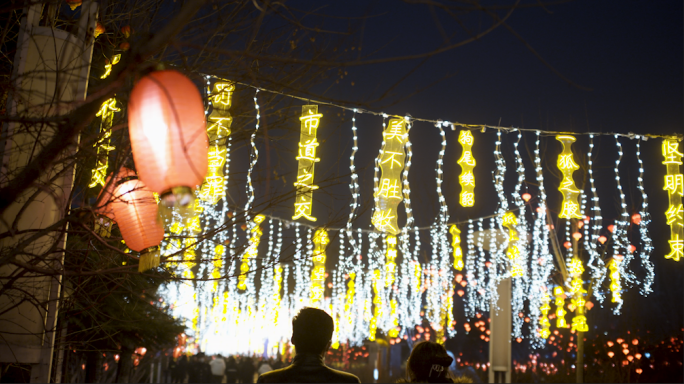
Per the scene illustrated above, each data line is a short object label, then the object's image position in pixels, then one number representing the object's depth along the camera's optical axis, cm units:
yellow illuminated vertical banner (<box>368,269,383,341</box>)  1672
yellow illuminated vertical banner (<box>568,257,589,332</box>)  1213
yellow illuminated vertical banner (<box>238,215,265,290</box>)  973
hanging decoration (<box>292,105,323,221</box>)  608
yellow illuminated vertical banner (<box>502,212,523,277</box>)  1147
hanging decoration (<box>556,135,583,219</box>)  773
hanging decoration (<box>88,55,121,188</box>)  343
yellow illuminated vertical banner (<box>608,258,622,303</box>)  1203
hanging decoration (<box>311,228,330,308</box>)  1370
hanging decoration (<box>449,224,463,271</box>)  1316
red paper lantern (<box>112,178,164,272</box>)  276
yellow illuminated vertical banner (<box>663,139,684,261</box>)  782
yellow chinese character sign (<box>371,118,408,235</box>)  698
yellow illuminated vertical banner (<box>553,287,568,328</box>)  1316
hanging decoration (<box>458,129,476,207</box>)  783
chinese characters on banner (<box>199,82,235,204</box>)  423
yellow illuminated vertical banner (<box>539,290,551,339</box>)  1291
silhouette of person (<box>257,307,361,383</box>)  248
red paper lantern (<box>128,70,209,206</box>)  180
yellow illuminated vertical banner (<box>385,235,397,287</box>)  1295
